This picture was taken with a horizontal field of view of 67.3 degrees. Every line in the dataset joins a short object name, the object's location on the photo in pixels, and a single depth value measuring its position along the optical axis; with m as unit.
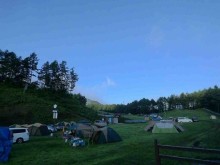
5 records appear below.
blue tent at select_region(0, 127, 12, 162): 11.89
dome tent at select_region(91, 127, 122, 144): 17.48
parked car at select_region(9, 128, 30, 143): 19.50
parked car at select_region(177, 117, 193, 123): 41.37
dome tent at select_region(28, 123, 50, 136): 26.74
